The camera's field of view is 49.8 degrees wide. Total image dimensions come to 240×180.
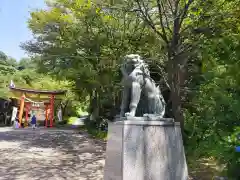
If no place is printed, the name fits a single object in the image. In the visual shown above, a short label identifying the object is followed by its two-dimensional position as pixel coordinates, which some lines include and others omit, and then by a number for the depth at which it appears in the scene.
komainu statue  4.86
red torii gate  21.33
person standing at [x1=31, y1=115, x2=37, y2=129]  21.36
